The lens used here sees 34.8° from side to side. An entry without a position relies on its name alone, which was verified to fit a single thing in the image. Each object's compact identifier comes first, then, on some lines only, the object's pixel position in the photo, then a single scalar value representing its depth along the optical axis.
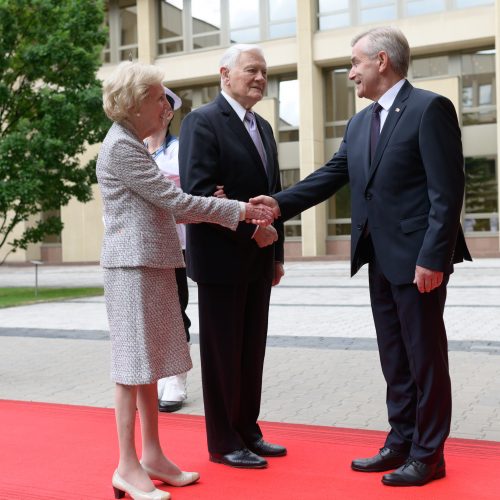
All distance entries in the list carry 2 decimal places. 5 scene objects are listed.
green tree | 15.91
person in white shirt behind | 5.58
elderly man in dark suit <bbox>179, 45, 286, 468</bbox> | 4.18
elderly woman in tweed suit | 3.68
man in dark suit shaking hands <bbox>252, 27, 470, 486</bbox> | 3.75
